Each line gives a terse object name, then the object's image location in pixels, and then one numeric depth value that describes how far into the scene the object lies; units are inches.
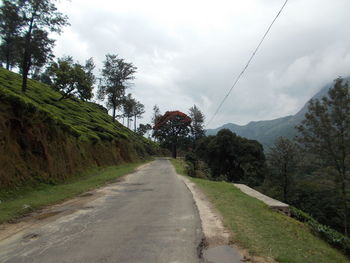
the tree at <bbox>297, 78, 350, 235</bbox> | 755.4
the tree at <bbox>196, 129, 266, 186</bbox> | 1638.8
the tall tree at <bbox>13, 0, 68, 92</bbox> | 898.5
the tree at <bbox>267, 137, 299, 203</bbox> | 1126.4
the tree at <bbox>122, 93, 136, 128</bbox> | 1882.1
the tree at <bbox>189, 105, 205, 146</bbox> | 2400.1
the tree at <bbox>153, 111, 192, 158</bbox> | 2283.5
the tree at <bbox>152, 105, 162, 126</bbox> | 3262.8
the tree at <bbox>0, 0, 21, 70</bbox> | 877.4
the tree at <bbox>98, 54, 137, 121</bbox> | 1663.4
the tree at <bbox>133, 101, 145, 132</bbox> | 2960.4
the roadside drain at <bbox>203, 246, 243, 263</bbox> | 169.5
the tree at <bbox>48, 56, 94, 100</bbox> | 1106.7
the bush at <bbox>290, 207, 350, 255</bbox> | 267.4
